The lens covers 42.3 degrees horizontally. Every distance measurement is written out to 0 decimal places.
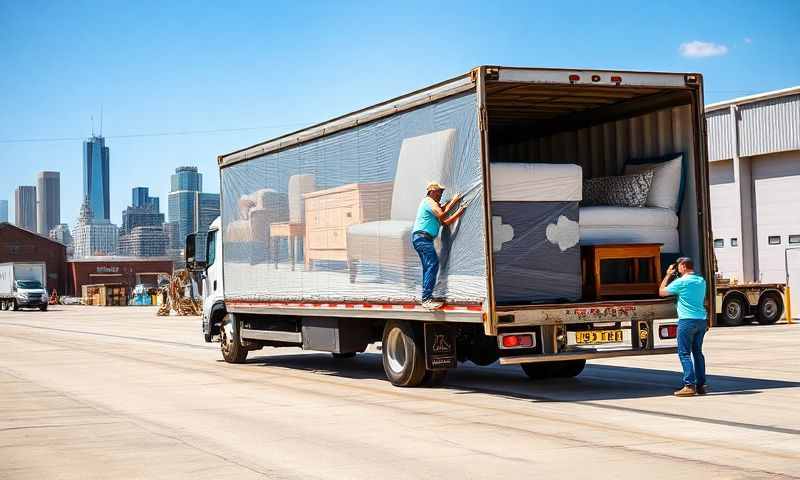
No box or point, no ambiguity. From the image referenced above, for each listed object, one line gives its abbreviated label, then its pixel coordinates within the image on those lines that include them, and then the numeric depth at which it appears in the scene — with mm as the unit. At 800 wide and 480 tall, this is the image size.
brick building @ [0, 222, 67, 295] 117000
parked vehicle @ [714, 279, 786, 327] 30812
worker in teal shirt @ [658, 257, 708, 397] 12328
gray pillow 14156
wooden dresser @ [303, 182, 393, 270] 14125
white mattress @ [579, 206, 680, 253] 13312
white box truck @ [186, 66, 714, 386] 12297
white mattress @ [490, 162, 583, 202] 12359
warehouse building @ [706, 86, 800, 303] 36562
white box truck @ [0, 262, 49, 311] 69688
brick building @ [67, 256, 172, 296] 119625
